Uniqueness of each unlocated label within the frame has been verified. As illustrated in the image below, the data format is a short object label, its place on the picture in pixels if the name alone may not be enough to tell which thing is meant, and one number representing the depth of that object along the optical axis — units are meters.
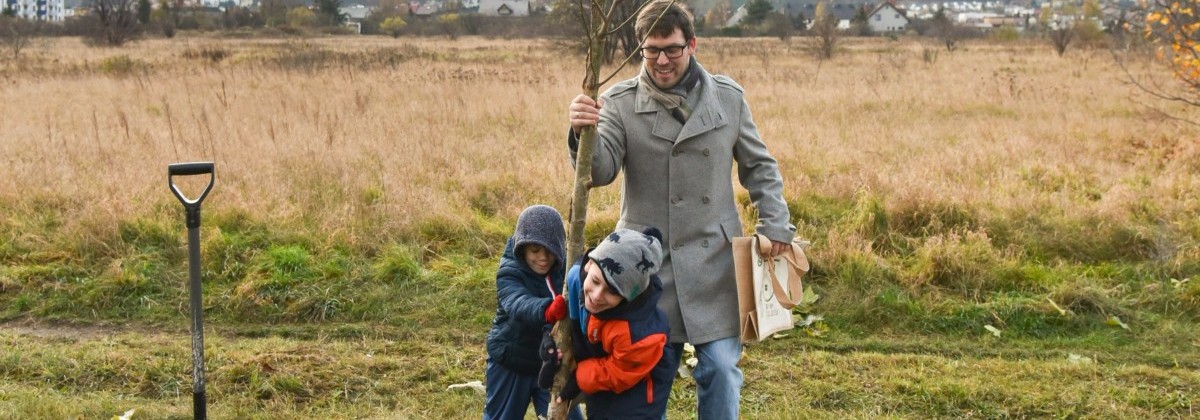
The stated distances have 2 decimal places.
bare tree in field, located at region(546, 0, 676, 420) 2.80
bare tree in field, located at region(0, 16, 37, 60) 27.59
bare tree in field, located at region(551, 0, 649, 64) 23.28
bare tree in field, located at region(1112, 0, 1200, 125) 10.00
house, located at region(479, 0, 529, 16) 80.59
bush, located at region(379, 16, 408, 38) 50.67
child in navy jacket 3.44
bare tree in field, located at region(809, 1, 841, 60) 27.28
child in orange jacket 2.92
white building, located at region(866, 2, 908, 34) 79.06
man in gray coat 3.43
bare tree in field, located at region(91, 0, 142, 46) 34.62
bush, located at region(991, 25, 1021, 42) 42.28
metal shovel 4.20
